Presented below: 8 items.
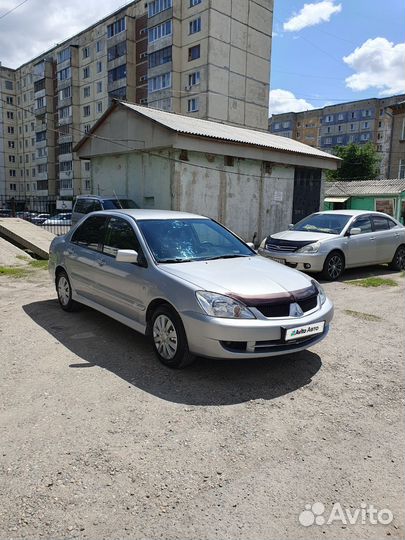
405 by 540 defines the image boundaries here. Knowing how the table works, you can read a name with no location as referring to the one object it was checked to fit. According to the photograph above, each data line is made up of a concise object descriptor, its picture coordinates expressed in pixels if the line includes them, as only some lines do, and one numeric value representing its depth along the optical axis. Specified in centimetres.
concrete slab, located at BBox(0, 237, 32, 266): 1095
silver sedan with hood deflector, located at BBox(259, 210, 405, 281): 912
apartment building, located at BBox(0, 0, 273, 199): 4147
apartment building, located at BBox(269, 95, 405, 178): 7762
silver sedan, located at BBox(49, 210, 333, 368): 380
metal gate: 1800
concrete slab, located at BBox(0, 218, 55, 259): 1227
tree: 4478
